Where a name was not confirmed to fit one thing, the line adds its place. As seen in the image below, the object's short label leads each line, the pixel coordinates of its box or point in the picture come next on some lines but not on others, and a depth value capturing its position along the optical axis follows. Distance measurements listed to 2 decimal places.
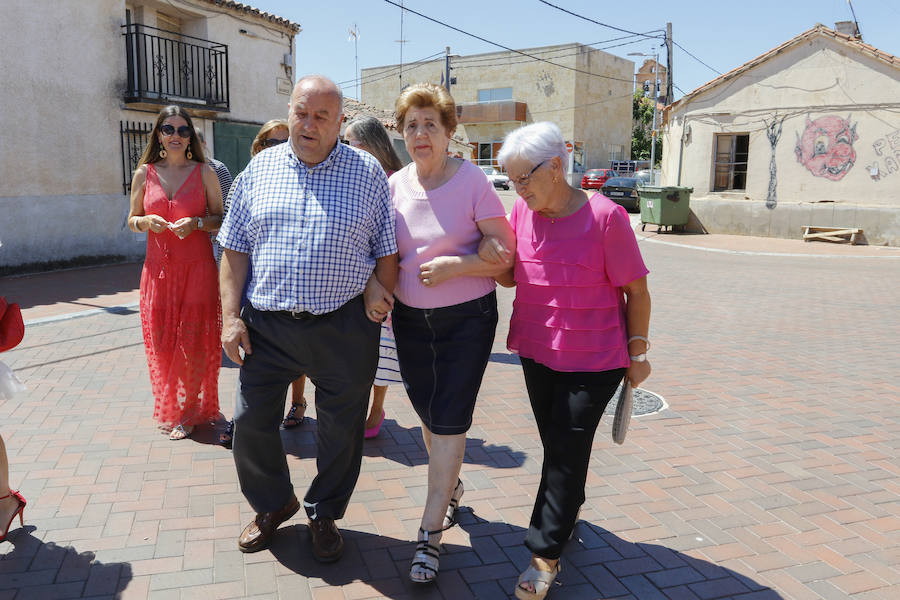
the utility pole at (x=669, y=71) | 25.72
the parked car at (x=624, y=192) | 26.45
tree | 53.12
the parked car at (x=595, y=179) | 32.84
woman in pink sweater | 2.78
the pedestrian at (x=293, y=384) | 4.22
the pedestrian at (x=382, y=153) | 4.01
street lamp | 28.08
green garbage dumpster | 18.45
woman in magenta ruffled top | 2.65
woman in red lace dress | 4.12
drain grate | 4.98
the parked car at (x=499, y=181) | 38.00
